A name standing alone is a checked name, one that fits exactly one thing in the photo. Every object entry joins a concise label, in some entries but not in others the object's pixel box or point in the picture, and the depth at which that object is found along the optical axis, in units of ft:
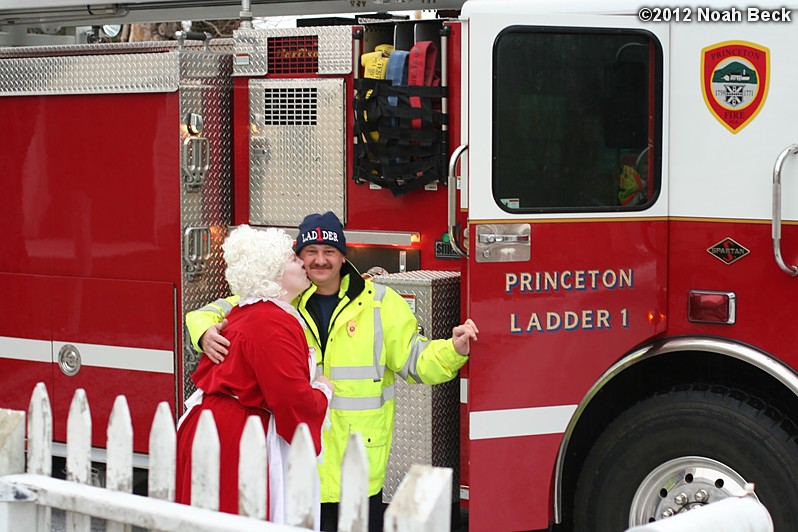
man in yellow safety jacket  30.27
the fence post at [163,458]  20.48
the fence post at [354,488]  17.78
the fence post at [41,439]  21.91
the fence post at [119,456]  20.94
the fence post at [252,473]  19.47
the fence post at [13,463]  21.67
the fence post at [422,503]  16.99
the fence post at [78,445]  21.47
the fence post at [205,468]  19.90
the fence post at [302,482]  18.61
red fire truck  30.71
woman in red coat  25.71
